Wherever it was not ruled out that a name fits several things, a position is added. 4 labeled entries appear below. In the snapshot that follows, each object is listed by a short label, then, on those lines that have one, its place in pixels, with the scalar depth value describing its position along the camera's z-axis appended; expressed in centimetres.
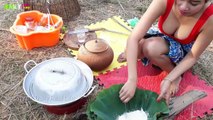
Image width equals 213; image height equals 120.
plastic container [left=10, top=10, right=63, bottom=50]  243
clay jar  221
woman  175
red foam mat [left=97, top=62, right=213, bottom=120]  199
